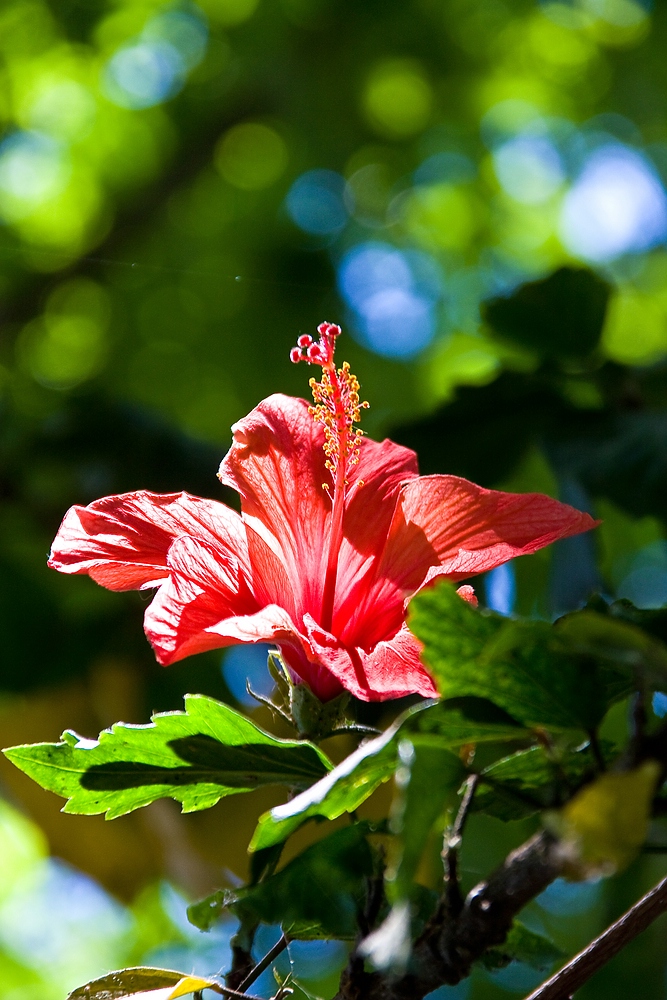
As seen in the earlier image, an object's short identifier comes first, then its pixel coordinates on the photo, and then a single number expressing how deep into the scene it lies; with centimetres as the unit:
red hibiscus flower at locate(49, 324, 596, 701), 72
